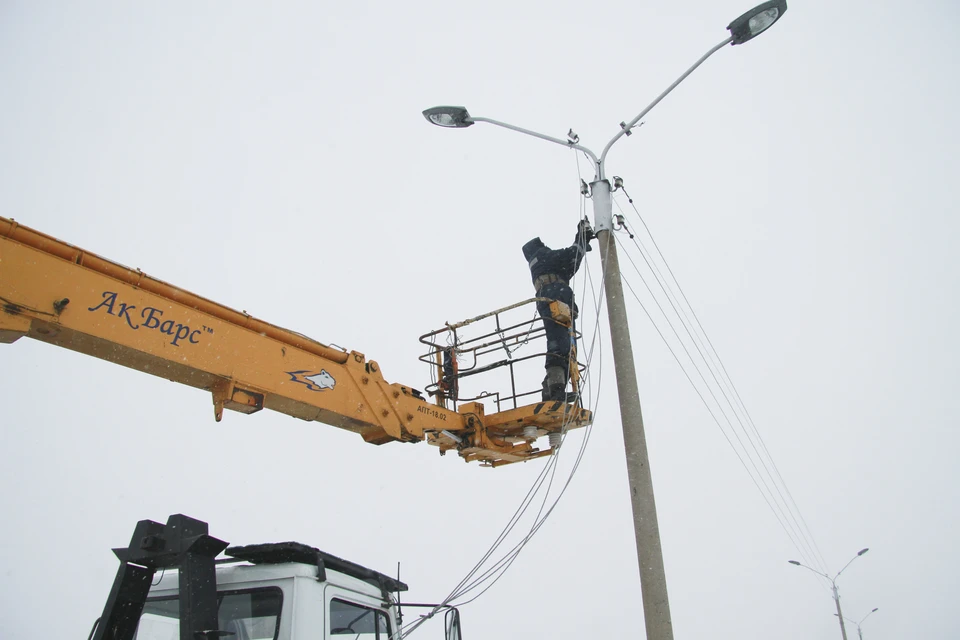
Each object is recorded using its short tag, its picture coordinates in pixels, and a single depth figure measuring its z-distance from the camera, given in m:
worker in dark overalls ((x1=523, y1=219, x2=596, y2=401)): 8.61
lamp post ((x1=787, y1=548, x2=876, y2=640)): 32.28
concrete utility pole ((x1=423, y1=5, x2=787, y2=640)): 5.74
